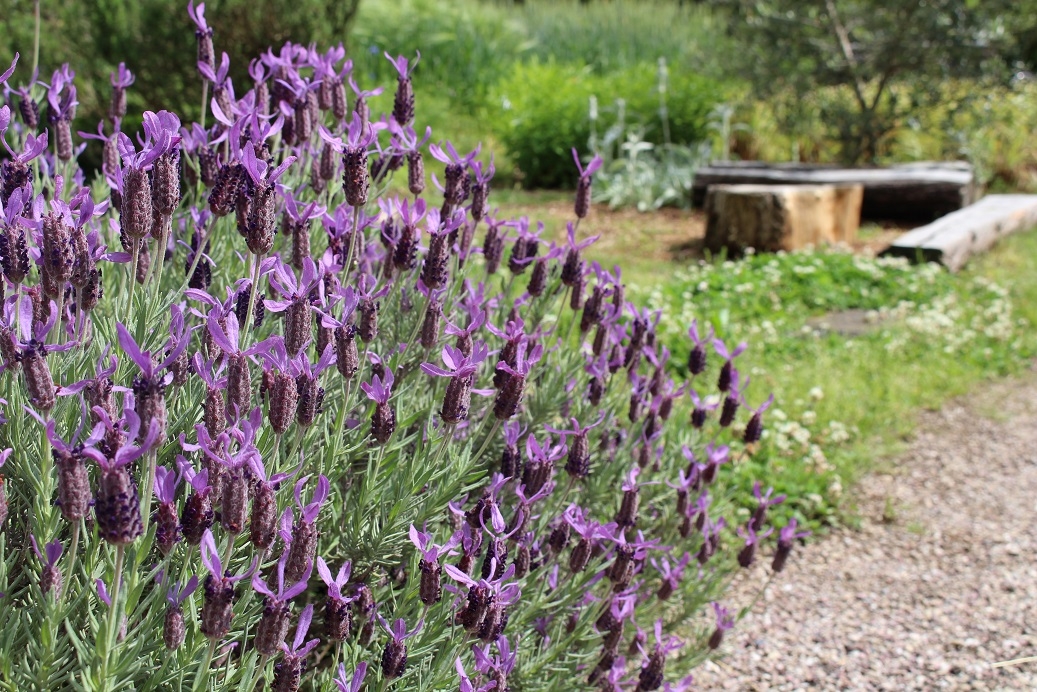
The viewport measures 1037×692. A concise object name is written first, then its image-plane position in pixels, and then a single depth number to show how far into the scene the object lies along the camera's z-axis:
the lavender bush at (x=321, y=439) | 1.21
